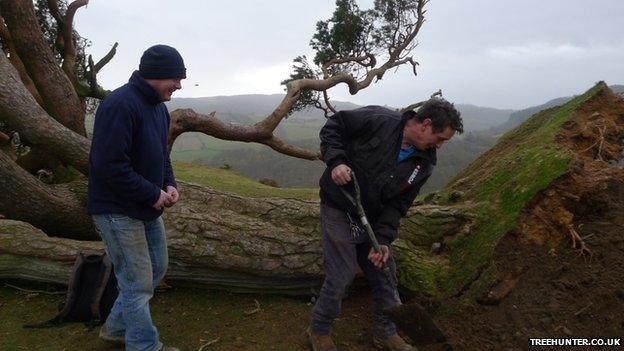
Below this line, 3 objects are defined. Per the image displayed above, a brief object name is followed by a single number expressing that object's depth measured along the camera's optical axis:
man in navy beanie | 2.74
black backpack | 3.96
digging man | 3.32
